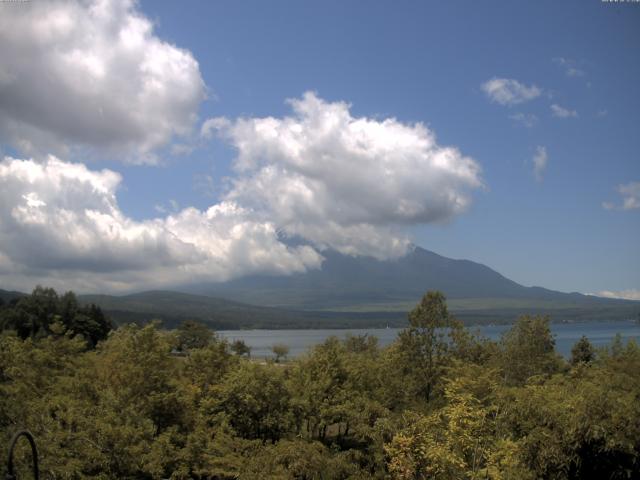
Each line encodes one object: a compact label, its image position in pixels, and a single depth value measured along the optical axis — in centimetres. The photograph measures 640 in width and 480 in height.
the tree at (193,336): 7875
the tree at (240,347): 7580
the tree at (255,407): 2388
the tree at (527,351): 3867
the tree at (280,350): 5059
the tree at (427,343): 2889
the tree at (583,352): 5394
